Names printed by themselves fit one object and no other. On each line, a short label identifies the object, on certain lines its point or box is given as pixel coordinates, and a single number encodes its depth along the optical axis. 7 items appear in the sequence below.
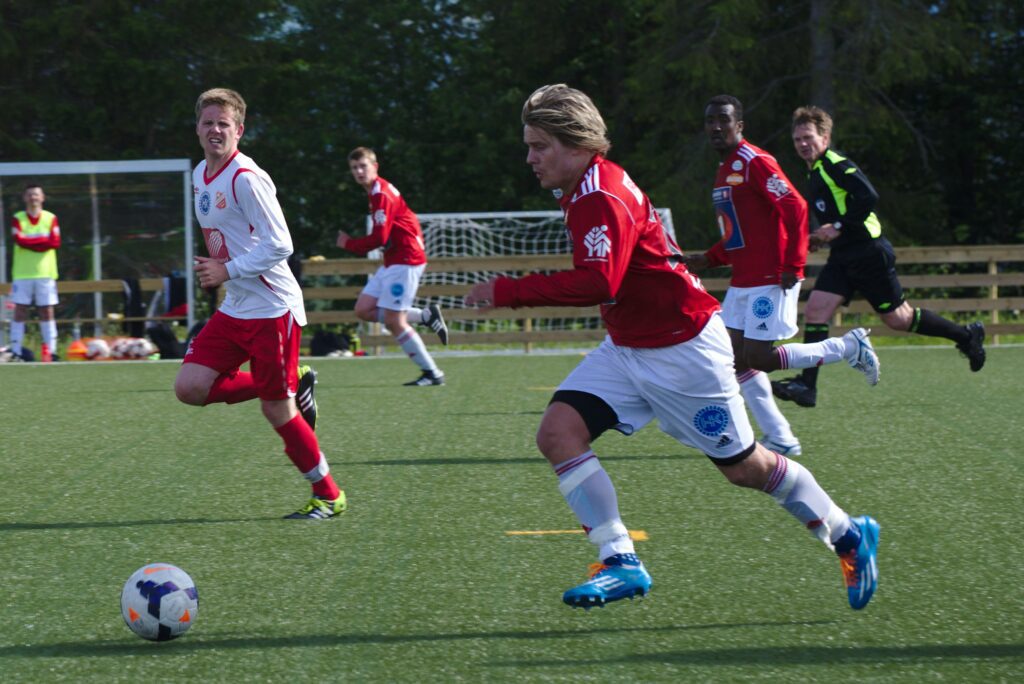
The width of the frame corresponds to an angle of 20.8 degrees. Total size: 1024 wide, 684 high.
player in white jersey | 12.21
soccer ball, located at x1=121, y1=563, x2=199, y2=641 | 8.48
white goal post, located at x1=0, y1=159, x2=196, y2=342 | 36.76
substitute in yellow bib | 31.39
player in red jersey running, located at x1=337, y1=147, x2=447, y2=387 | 23.81
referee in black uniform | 17.95
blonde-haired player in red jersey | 8.51
